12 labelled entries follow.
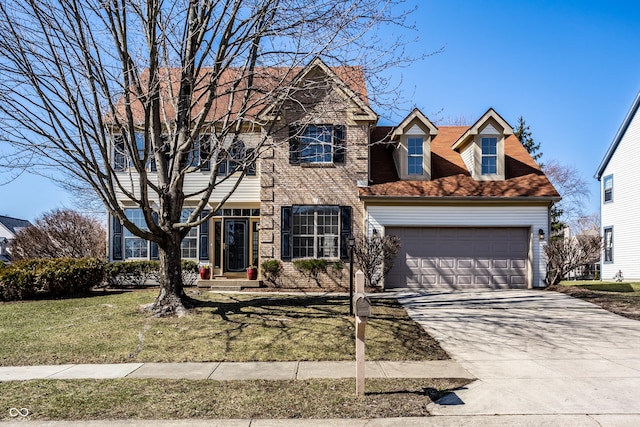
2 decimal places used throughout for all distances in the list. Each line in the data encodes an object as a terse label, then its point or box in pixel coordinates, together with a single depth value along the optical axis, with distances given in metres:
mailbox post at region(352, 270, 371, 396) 5.69
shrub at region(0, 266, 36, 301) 13.16
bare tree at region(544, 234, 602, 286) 14.87
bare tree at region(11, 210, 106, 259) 21.27
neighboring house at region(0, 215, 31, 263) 44.92
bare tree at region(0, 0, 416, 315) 8.81
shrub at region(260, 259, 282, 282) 15.80
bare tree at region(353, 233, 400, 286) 15.04
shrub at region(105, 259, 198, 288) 16.67
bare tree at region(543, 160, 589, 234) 36.39
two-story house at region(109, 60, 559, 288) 15.84
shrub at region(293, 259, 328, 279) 15.79
